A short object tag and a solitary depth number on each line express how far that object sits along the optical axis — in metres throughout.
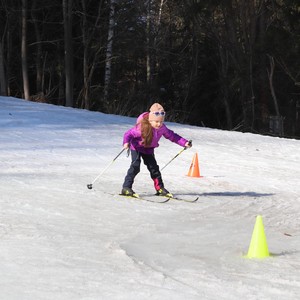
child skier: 15.46
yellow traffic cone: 9.93
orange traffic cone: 19.73
